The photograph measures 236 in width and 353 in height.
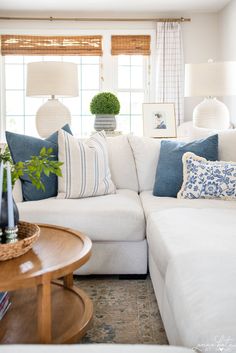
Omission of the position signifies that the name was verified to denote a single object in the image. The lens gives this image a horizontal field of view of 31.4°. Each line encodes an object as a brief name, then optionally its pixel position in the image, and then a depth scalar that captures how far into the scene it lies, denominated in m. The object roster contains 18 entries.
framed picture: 4.04
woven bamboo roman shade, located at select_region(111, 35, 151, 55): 6.04
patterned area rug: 1.80
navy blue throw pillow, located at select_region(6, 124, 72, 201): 2.73
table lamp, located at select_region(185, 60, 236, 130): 3.63
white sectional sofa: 1.12
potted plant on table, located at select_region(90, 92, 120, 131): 3.58
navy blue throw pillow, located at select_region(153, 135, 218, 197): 2.82
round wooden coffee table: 1.43
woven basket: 1.56
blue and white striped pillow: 2.73
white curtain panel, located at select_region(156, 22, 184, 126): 5.96
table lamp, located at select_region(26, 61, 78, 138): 3.39
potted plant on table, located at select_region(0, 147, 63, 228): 1.64
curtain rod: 5.93
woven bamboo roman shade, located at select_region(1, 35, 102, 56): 5.97
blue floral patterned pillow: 2.66
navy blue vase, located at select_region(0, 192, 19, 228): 1.63
